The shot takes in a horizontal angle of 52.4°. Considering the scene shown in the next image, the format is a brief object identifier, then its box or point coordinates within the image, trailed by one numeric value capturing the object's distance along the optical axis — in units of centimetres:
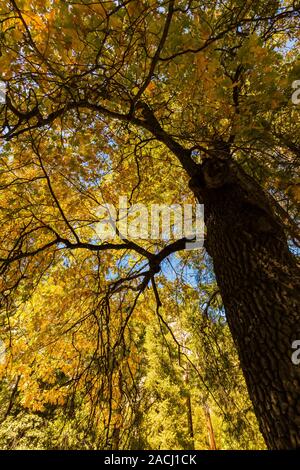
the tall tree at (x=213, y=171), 200
